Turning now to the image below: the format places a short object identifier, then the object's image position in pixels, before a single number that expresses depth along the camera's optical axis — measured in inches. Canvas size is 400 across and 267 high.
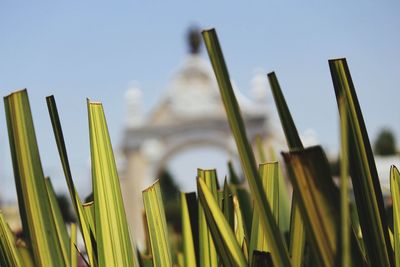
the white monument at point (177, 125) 1690.2
